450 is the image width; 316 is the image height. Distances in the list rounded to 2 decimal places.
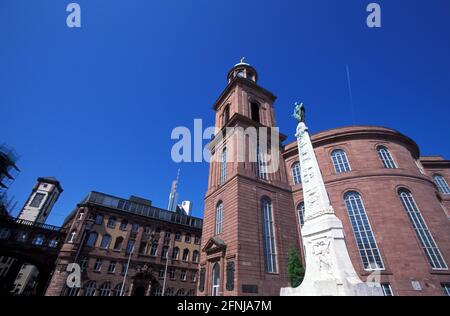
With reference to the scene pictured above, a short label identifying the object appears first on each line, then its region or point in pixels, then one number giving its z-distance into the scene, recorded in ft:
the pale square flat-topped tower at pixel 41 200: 150.82
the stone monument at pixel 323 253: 24.31
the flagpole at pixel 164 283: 106.89
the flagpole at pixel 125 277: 99.12
